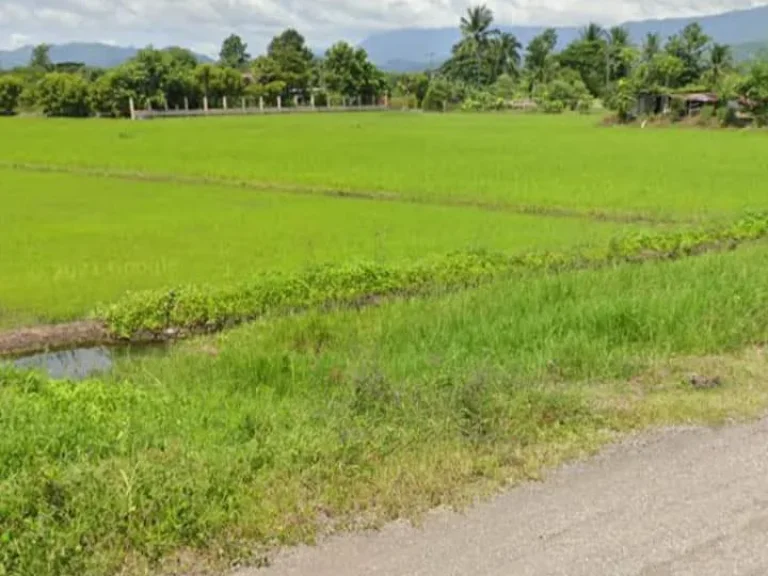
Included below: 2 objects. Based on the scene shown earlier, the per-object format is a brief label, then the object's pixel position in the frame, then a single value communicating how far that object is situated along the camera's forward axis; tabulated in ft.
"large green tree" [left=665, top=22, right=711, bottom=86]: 193.00
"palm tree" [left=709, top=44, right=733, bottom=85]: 187.73
